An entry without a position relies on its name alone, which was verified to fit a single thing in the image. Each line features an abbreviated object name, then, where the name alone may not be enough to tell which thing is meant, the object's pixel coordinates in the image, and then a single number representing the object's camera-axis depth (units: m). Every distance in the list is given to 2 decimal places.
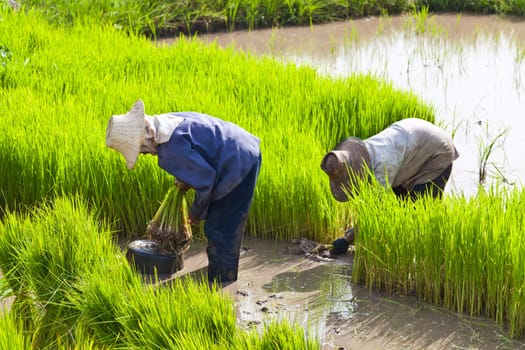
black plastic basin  7.44
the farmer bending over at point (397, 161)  7.48
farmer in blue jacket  6.84
